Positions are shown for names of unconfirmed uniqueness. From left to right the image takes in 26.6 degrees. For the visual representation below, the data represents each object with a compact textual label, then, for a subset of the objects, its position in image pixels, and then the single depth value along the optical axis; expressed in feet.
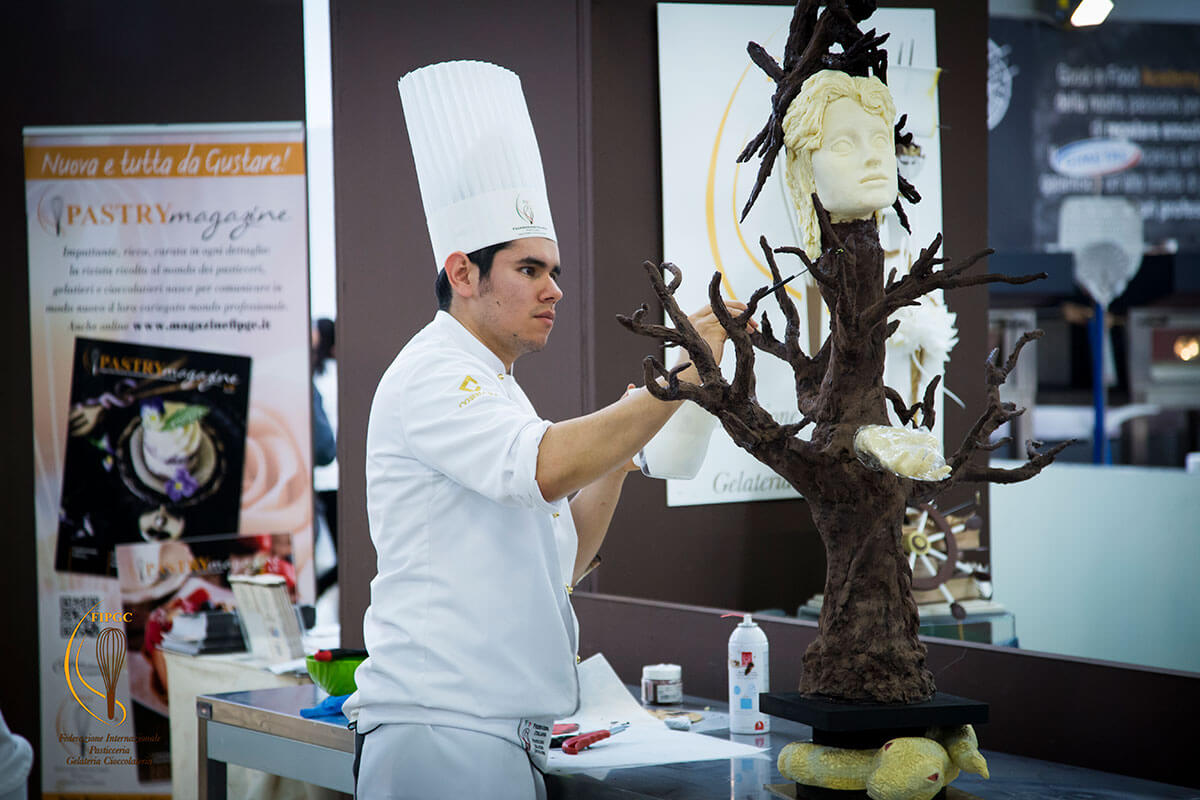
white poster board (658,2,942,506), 14.86
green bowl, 13.73
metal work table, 11.68
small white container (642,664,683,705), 13.38
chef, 11.64
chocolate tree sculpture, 11.50
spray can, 12.79
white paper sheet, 12.28
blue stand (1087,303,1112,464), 27.39
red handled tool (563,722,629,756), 12.45
